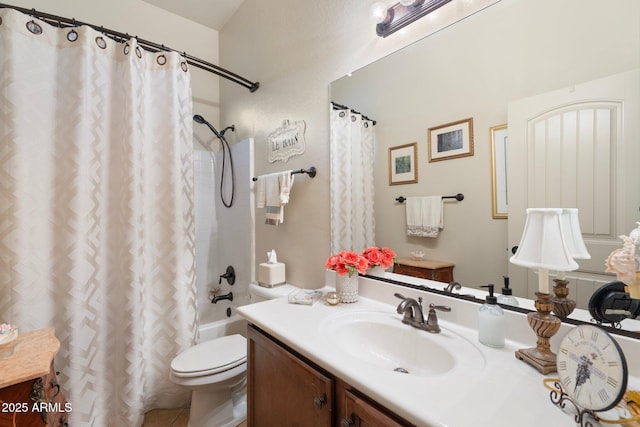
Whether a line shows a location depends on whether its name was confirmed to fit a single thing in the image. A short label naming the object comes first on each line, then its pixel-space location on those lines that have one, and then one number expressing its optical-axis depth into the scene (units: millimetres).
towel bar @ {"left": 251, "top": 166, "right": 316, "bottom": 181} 1583
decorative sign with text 1675
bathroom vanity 583
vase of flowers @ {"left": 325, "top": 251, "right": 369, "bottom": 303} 1237
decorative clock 479
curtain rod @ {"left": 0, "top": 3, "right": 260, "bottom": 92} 1389
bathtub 2062
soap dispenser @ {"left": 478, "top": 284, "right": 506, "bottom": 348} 822
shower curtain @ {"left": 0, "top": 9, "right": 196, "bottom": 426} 1383
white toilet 1398
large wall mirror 739
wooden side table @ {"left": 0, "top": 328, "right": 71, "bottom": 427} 1021
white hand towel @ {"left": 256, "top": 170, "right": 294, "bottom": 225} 1658
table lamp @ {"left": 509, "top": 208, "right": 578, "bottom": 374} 692
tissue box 1698
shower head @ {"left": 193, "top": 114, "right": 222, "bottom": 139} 2318
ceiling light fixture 1065
